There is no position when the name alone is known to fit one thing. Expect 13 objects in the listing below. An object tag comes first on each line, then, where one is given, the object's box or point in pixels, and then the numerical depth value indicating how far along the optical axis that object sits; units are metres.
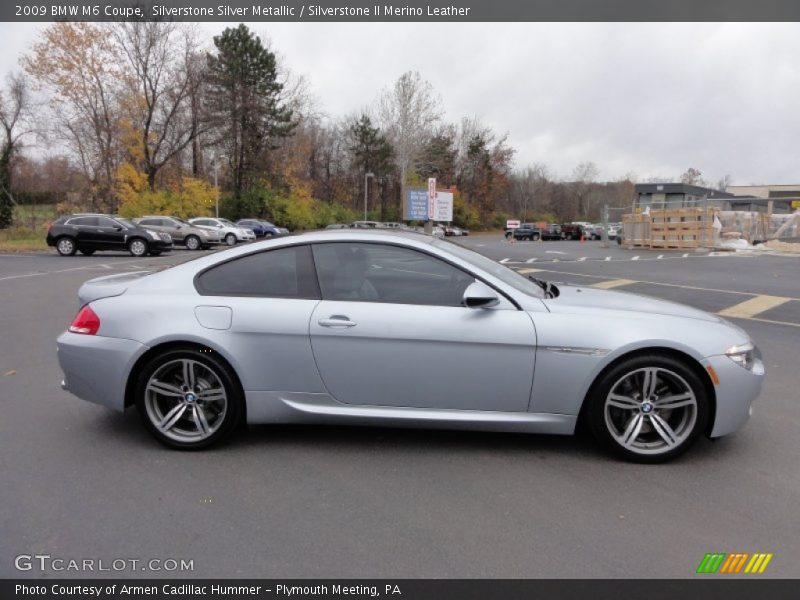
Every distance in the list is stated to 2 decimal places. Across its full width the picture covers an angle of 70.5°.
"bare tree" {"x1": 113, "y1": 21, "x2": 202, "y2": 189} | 39.31
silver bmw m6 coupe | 3.50
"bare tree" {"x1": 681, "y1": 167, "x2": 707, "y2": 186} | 106.88
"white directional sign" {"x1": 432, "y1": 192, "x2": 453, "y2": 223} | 32.62
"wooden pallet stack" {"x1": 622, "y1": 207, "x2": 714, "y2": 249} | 25.02
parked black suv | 21.92
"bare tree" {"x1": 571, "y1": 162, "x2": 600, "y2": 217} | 103.94
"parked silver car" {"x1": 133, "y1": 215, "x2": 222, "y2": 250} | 28.98
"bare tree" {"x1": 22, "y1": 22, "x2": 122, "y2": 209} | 36.38
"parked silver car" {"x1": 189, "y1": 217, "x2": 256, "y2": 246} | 31.92
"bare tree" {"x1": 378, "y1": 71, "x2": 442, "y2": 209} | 59.88
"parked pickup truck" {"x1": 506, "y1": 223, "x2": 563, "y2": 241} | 51.44
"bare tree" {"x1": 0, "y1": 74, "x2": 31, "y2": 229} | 39.25
